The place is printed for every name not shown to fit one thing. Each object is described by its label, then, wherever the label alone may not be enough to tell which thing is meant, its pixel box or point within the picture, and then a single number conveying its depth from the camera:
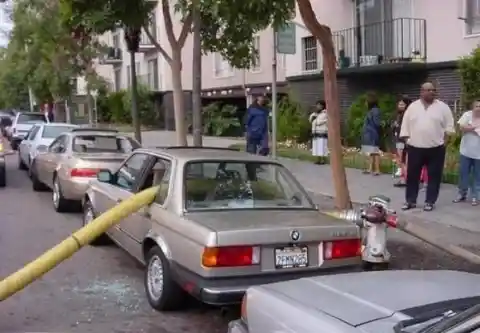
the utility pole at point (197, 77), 13.73
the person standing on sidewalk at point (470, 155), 11.04
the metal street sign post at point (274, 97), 12.22
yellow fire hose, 6.04
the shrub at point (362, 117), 18.44
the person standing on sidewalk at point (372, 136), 14.64
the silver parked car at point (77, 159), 11.12
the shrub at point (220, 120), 30.91
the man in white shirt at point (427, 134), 10.23
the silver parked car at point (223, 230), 5.49
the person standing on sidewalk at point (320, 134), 16.64
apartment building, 17.36
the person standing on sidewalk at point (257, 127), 16.84
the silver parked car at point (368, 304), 2.95
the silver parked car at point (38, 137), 16.55
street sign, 11.90
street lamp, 17.05
